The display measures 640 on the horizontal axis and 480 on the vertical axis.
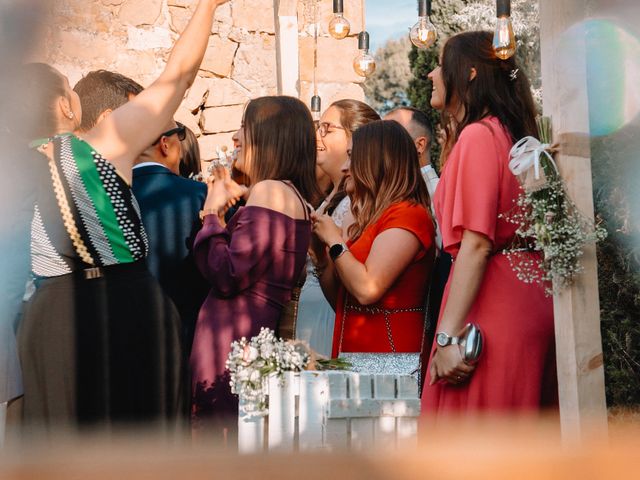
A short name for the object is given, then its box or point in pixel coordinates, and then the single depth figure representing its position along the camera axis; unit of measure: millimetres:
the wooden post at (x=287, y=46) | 6578
